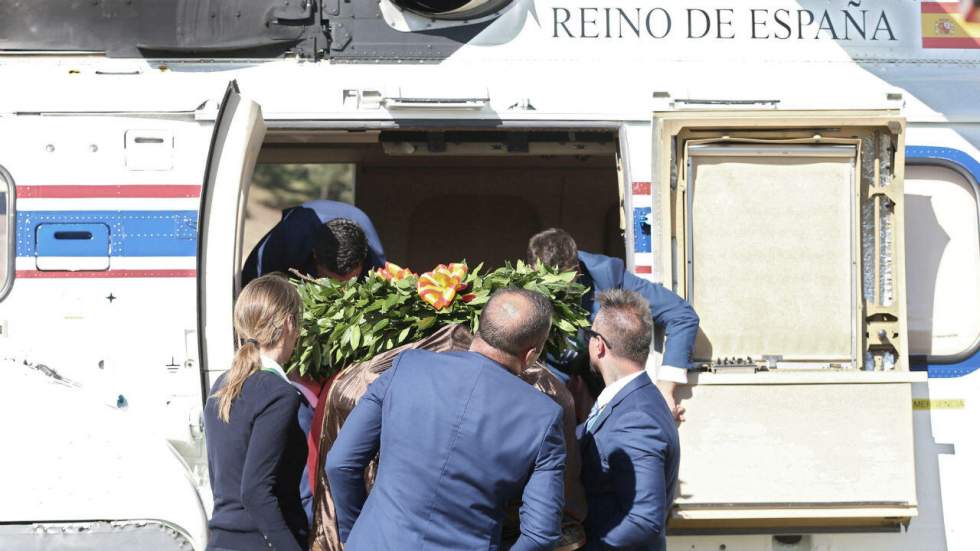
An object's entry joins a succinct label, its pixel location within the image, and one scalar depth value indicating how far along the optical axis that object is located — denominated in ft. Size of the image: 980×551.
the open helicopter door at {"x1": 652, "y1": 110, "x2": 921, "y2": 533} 32.01
